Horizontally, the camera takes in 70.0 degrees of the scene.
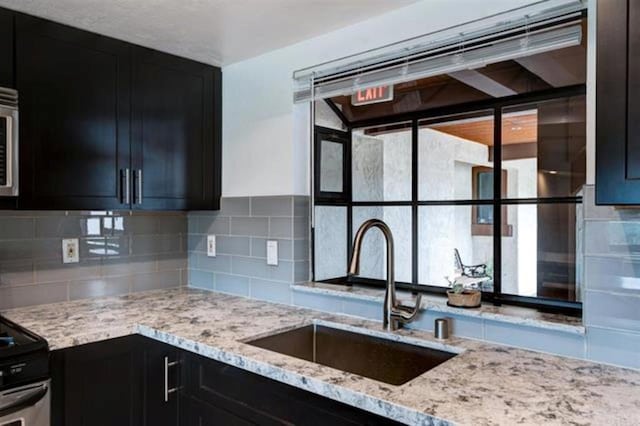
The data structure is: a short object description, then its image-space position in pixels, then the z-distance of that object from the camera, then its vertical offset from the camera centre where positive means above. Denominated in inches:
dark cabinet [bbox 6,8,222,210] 72.6 +16.2
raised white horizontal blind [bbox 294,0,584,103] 55.8 +22.8
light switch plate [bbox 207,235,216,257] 100.3 -7.3
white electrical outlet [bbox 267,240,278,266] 88.0 -7.8
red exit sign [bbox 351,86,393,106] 77.2 +20.4
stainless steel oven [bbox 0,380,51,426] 56.0 -24.5
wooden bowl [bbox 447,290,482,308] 64.7 -12.4
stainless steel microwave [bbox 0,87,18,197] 68.4 +10.5
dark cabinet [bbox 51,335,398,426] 54.7 -24.4
